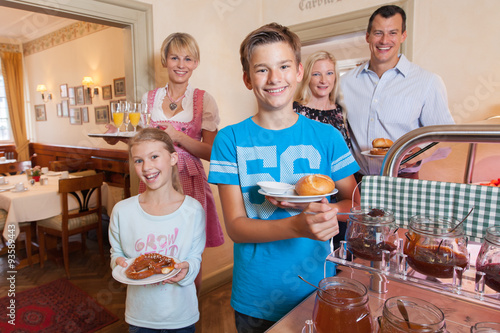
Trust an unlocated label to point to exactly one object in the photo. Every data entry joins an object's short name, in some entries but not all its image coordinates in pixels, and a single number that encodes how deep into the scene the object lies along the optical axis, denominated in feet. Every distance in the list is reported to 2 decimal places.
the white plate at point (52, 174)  14.30
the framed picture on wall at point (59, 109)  19.90
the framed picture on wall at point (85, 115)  18.15
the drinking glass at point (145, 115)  6.64
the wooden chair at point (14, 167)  14.48
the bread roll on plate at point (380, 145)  5.82
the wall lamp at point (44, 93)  21.76
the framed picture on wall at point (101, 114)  16.55
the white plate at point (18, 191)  11.81
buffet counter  2.46
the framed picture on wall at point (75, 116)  18.57
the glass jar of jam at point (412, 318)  1.87
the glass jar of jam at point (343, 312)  2.08
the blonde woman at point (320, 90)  7.40
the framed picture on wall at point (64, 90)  19.44
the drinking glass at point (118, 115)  6.86
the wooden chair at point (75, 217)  11.30
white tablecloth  11.15
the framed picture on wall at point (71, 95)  18.85
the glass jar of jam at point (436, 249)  2.22
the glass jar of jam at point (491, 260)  2.05
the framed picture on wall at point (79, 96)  18.35
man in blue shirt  6.82
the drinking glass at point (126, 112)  6.77
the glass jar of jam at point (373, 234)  2.51
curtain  23.29
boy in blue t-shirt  3.43
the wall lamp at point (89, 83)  17.37
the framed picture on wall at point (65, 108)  19.29
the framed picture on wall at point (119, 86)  15.48
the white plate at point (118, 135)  5.63
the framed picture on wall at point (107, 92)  16.49
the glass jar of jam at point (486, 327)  1.88
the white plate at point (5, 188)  12.00
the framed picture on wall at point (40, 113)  22.27
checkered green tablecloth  2.63
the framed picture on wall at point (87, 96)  17.73
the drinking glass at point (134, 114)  6.63
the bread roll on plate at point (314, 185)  3.03
